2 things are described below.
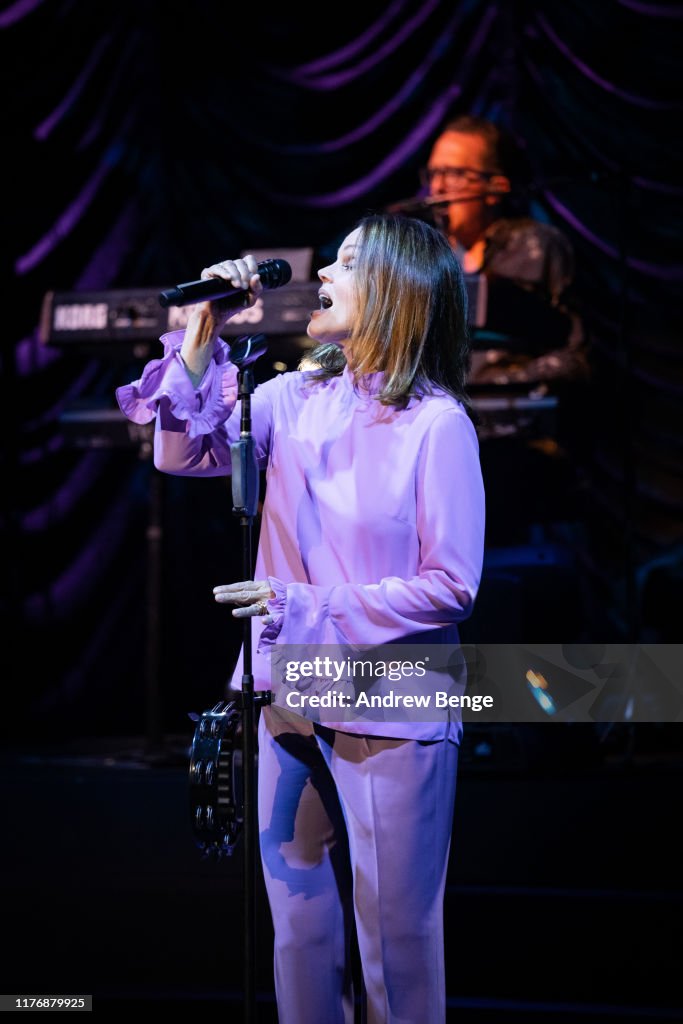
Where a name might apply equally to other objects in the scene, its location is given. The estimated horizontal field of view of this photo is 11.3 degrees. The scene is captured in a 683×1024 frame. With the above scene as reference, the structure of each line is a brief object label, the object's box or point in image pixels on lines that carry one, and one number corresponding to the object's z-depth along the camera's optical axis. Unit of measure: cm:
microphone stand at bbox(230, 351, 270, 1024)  584
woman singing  580
